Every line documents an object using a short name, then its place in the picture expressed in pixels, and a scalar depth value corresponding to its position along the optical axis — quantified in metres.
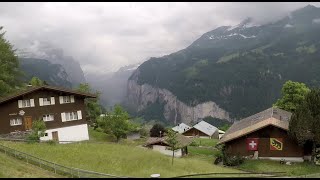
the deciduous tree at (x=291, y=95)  52.33
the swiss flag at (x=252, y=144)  34.11
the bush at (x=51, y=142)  30.34
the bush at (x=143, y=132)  65.06
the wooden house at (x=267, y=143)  33.60
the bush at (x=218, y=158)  34.49
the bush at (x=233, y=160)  33.06
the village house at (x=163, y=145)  39.78
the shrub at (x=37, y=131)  30.60
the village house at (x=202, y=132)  81.26
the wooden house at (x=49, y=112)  34.27
